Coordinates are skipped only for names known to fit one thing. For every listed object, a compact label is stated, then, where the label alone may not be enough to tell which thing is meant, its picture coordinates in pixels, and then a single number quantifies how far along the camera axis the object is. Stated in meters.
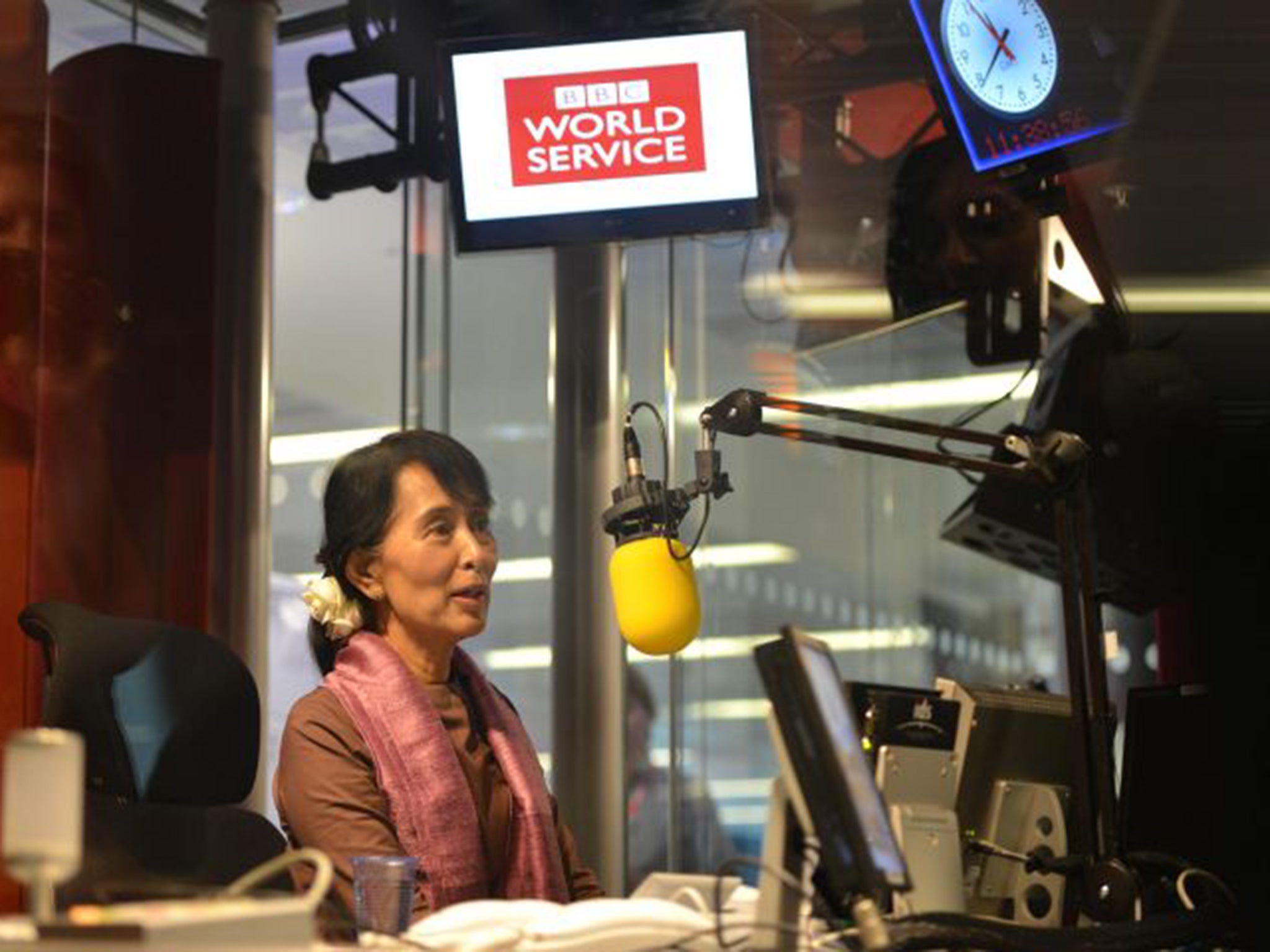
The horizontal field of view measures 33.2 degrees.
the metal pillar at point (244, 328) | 5.50
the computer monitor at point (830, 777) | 2.09
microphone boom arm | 3.09
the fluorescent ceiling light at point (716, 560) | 6.45
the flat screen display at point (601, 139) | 4.83
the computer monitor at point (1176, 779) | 3.43
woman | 3.14
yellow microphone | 2.96
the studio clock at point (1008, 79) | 4.61
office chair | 3.04
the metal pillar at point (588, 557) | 6.04
